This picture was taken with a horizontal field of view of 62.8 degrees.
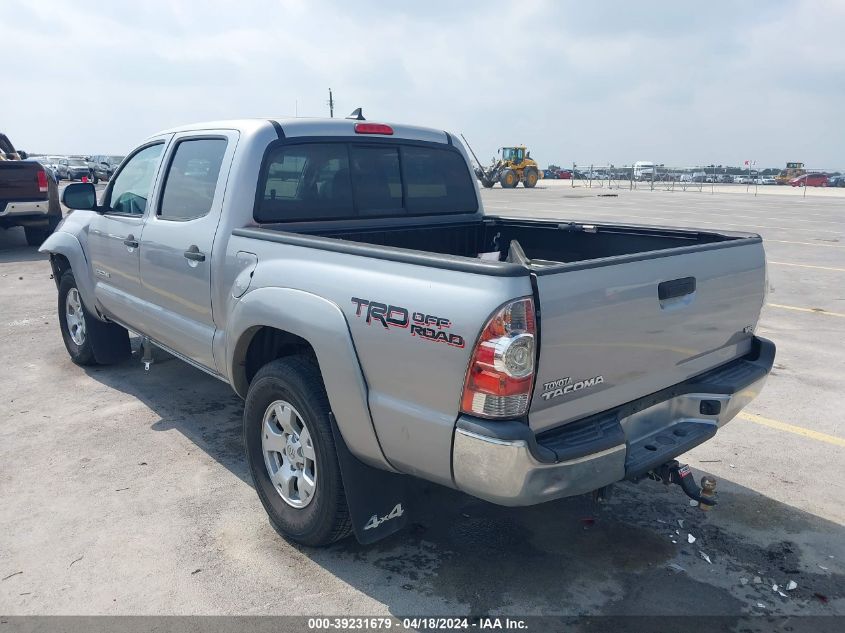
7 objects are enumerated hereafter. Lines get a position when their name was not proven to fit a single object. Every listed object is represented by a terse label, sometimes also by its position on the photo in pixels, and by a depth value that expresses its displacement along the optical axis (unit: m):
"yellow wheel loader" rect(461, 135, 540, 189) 41.56
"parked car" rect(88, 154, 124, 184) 42.88
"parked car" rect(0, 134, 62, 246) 12.27
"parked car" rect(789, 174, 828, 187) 50.34
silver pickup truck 2.47
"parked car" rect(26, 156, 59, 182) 43.66
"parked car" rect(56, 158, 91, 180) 41.25
